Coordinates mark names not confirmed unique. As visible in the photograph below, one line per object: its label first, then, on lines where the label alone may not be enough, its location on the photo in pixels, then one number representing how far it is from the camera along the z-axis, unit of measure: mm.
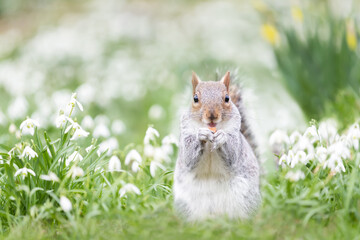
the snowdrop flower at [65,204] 5488
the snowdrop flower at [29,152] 6091
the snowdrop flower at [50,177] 5770
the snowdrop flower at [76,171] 5866
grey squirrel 5734
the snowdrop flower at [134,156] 6914
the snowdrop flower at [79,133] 6422
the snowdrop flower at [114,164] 6764
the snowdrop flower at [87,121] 8094
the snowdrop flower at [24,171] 6000
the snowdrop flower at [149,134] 7117
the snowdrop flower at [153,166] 6945
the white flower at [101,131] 8062
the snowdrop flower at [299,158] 6160
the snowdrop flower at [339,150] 5993
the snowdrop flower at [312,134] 6437
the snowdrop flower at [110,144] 7883
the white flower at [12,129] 7461
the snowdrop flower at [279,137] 6926
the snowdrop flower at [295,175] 5732
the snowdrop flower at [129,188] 5801
